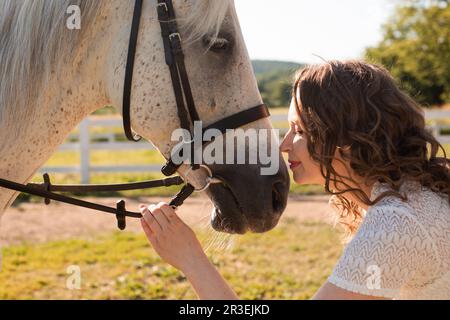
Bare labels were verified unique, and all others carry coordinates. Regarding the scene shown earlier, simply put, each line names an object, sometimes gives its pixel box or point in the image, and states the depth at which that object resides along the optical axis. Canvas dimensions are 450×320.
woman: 1.42
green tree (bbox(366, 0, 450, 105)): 21.72
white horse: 1.90
